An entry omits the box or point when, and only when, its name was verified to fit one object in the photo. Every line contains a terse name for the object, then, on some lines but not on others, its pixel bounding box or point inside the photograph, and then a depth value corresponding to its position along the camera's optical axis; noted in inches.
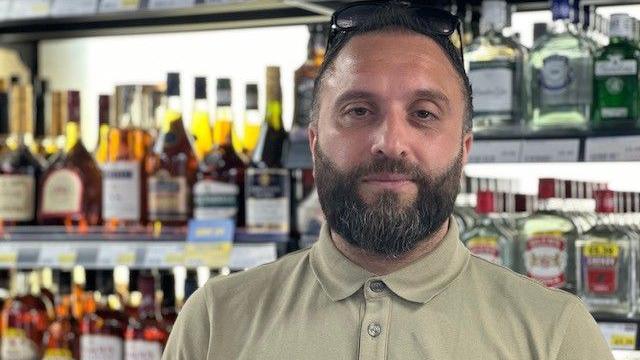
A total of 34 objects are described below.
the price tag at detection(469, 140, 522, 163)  90.2
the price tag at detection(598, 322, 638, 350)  87.4
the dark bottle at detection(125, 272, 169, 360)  108.9
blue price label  102.7
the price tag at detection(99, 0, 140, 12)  109.6
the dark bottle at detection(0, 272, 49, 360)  116.9
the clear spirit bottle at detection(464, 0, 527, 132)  94.6
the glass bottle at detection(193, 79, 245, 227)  106.4
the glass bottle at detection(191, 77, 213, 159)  124.0
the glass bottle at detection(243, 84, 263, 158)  122.4
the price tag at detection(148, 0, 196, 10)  106.2
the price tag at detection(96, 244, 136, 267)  105.7
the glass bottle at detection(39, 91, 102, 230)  117.6
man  51.6
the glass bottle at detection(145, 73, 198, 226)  109.3
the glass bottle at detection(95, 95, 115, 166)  118.1
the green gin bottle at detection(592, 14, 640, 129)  92.3
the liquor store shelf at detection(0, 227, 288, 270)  101.0
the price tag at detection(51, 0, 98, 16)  111.5
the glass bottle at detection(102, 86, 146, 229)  111.2
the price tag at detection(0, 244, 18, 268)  112.7
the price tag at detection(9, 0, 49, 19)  115.1
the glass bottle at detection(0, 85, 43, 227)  118.6
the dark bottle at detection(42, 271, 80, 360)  116.1
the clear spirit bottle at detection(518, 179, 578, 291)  94.7
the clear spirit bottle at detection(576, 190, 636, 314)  93.5
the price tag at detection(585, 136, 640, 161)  86.0
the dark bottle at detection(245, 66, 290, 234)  102.6
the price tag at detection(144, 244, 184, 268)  103.4
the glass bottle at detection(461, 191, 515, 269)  96.9
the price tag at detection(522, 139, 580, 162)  88.0
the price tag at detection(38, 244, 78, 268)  108.7
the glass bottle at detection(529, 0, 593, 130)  94.0
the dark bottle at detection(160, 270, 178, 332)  112.8
